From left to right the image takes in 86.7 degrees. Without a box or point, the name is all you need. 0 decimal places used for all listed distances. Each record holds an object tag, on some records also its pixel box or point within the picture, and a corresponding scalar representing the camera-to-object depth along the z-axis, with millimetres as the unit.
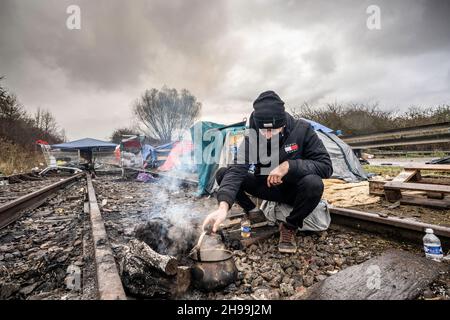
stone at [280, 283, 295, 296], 1603
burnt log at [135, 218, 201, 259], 2158
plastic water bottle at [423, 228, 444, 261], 1836
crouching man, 2180
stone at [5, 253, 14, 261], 2286
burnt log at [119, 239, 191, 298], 1472
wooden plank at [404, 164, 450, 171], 3266
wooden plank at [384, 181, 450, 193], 3051
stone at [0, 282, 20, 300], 1557
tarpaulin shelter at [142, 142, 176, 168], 14220
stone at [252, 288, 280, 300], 1578
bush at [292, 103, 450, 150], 15721
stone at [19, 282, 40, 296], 1634
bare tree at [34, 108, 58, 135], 30052
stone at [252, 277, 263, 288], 1744
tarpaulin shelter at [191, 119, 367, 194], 5543
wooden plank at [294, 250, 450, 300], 1424
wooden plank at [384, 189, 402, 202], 3637
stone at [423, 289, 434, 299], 1442
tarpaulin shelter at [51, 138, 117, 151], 13509
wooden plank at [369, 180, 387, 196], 3992
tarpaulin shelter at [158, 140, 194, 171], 10242
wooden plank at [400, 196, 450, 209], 3174
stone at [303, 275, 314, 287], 1707
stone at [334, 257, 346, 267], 1961
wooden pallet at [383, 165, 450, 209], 3156
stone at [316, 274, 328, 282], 1759
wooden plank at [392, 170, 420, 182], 3687
